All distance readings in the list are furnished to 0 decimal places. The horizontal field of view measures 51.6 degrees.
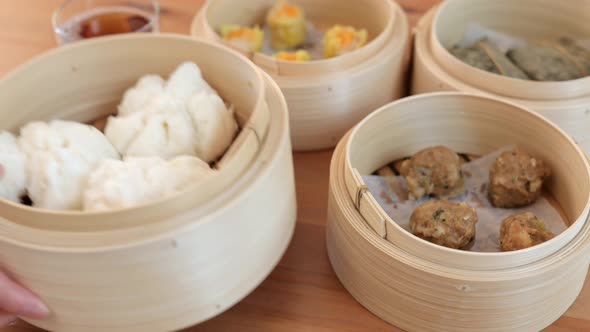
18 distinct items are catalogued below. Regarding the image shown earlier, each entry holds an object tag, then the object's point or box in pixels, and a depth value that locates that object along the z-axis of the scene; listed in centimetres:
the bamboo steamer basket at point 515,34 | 106
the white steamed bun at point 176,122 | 92
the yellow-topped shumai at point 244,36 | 127
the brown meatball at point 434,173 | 101
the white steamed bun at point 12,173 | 84
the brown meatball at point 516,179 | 99
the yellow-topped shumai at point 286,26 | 133
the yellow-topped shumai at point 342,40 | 125
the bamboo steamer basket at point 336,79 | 112
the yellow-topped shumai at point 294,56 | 121
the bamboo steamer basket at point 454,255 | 79
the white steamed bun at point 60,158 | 82
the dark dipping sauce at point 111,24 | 131
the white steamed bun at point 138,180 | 77
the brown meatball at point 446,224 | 89
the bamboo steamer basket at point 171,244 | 70
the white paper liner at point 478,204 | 98
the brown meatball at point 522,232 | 87
